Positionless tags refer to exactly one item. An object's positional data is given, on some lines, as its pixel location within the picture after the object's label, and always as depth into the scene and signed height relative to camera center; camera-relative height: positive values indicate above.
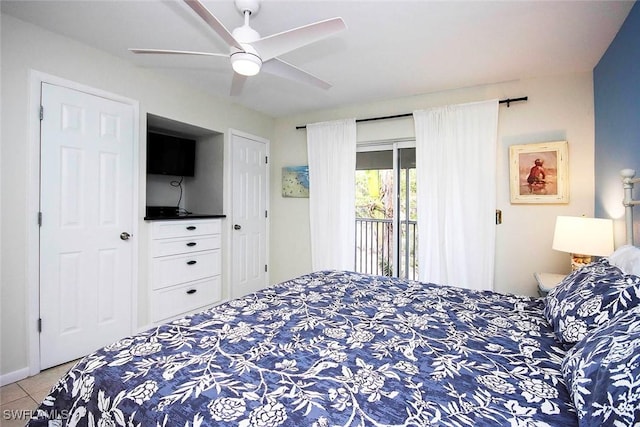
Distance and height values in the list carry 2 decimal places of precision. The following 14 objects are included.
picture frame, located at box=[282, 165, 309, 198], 4.13 +0.49
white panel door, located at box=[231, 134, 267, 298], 3.81 +0.01
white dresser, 2.95 -0.53
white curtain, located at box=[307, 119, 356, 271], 3.75 +0.31
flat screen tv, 3.39 +0.73
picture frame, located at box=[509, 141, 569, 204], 2.79 +0.43
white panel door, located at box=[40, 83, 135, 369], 2.23 -0.05
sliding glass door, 3.62 +0.12
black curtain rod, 2.93 +1.18
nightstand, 2.31 -0.52
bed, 0.77 -0.51
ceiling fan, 1.52 +0.97
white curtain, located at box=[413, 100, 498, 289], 3.03 +0.26
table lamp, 2.12 -0.14
